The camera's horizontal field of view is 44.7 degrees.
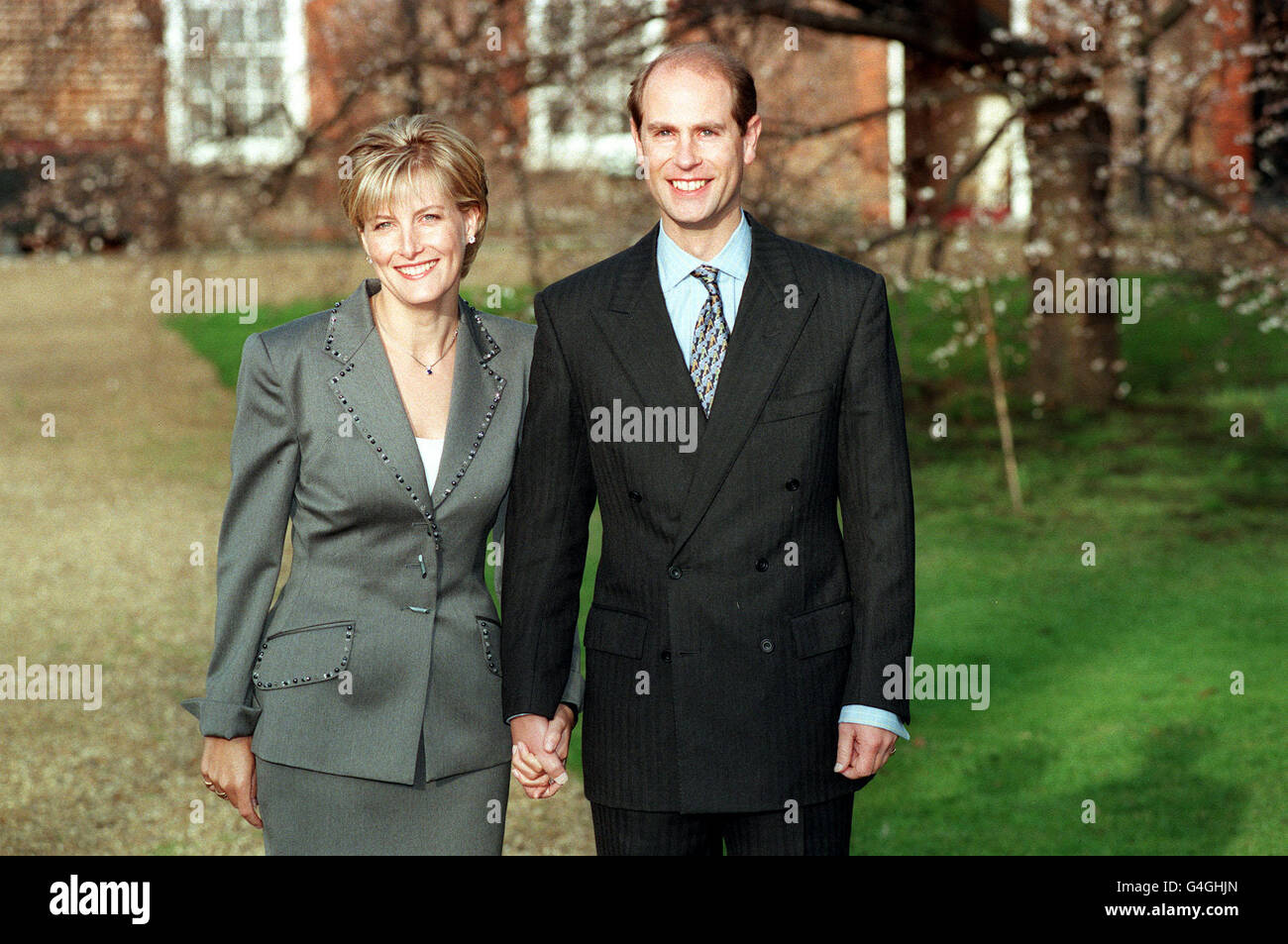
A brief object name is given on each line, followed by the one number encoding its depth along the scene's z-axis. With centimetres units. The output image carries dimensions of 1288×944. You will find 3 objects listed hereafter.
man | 320
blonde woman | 329
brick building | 1327
